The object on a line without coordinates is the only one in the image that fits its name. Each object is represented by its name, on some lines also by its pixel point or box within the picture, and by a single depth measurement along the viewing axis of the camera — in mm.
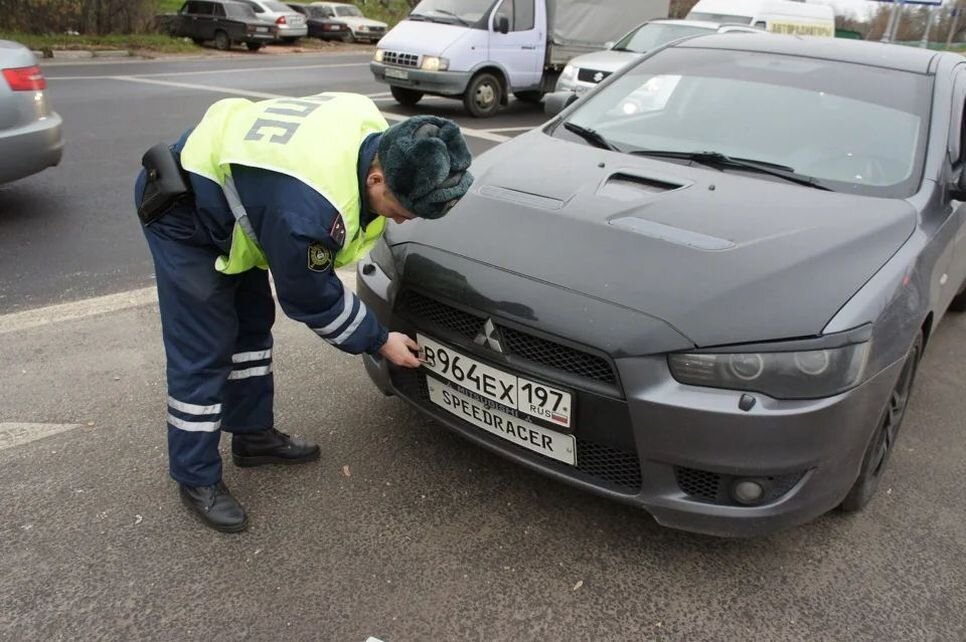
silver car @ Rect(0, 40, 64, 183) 5035
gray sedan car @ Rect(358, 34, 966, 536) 2088
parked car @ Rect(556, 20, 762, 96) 9695
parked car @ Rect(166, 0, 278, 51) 22641
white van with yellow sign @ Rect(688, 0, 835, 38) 13320
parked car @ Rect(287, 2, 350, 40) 27453
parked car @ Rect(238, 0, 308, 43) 24031
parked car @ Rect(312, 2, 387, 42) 27938
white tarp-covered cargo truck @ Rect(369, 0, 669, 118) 10758
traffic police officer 2006
